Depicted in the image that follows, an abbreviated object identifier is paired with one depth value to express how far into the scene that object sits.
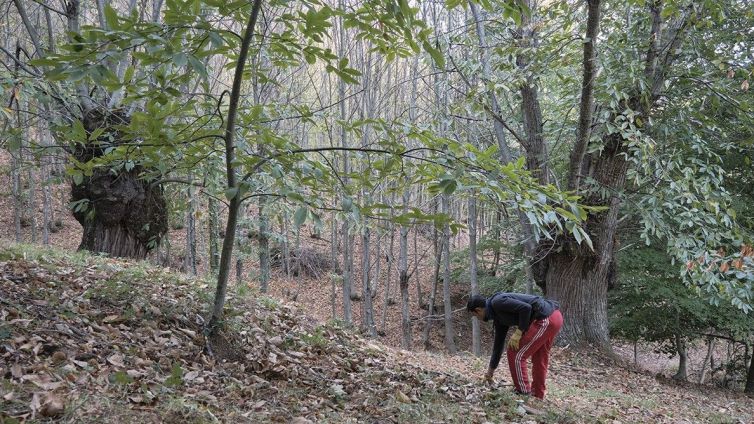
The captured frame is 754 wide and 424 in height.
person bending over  5.10
